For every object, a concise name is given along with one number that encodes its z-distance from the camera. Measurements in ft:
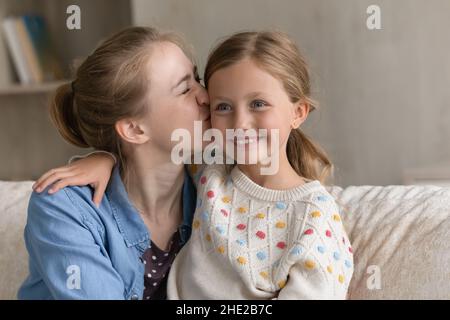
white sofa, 5.69
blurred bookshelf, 11.23
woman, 5.60
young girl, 5.37
